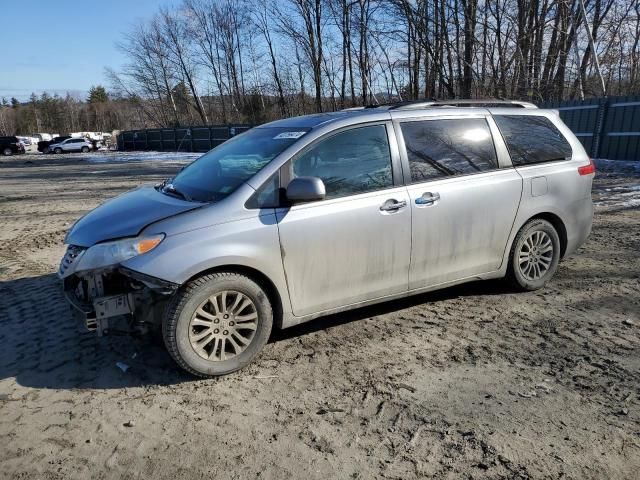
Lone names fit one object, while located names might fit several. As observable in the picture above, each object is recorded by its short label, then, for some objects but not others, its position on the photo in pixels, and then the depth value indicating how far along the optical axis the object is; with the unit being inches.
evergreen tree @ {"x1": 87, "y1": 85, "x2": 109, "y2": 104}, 4512.8
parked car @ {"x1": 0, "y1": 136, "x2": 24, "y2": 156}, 1643.7
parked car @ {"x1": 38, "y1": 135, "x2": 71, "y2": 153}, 1766.7
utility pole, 764.7
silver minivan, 126.6
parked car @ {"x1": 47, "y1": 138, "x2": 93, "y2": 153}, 1722.4
